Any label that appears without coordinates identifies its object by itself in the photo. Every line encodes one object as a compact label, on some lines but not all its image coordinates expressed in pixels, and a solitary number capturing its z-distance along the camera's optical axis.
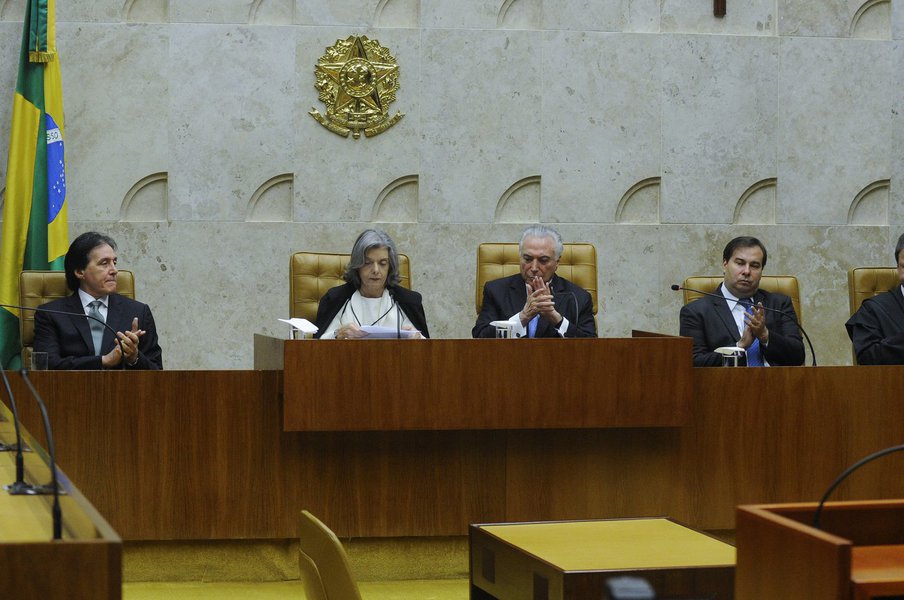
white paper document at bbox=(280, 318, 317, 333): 8.43
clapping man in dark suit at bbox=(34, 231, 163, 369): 9.33
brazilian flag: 11.16
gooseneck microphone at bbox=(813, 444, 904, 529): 3.65
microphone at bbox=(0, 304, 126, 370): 8.52
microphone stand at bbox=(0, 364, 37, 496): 3.99
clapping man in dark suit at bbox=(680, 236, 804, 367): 9.94
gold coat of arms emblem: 12.14
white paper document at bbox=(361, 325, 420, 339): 8.41
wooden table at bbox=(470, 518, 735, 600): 4.63
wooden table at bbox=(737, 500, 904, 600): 3.22
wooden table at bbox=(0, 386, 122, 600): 2.81
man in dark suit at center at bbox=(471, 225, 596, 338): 9.99
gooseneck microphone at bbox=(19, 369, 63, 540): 3.03
